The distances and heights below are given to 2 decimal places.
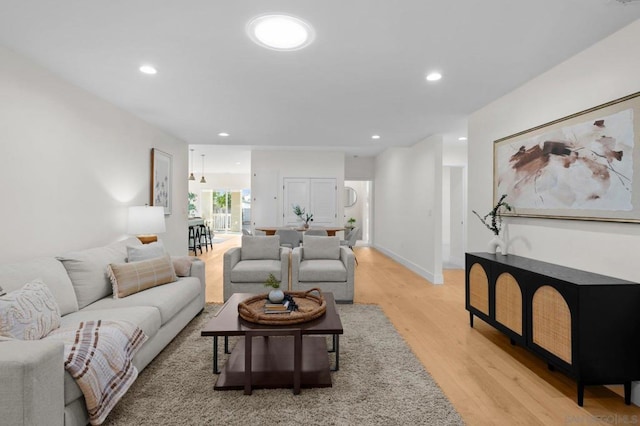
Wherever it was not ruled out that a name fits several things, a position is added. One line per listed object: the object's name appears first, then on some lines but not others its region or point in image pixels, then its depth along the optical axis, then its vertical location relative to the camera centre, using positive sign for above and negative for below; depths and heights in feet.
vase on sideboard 11.05 -1.10
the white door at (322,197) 27.66 +1.21
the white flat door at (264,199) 27.55 +1.01
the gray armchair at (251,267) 13.79 -2.34
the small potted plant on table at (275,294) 8.64 -2.18
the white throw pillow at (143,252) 10.78 -1.36
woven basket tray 7.54 -2.45
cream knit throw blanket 5.68 -2.71
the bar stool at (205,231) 30.48 -1.88
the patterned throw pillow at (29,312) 5.97 -1.95
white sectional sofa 4.55 -2.41
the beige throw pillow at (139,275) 9.38 -1.91
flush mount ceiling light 7.02 +3.98
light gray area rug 6.40 -3.95
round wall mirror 38.34 +1.71
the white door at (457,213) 23.00 -0.04
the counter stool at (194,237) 28.19 -2.33
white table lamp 13.06 -0.48
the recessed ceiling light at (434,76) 9.62 +3.98
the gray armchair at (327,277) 13.88 -2.70
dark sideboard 6.83 -2.38
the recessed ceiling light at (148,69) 9.28 +3.98
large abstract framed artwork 7.18 +1.21
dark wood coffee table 7.22 -3.69
